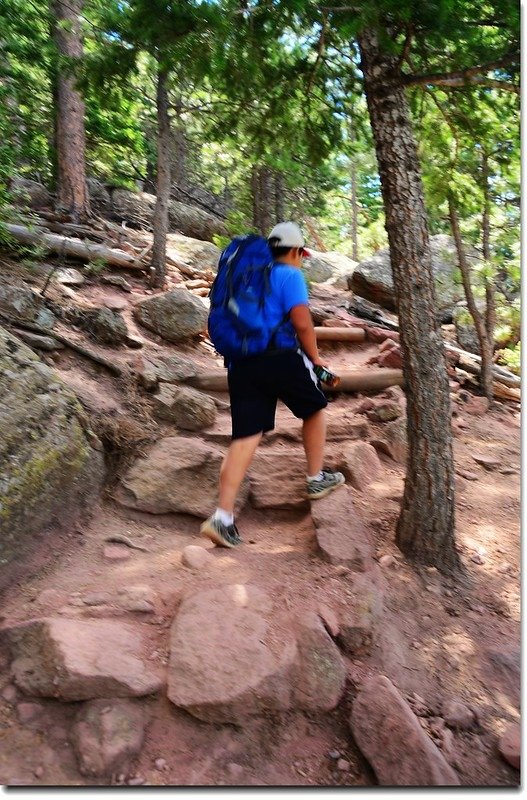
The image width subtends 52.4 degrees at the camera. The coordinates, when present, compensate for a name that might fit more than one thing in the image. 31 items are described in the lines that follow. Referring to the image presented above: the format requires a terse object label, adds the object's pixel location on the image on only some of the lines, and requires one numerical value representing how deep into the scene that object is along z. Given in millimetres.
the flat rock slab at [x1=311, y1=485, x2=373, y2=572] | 3594
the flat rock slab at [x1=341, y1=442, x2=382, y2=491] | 4914
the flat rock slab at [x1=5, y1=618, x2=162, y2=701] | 2453
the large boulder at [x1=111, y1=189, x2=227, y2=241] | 13787
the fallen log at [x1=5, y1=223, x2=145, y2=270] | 7557
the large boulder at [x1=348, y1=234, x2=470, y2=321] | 11734
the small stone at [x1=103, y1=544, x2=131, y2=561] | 3594
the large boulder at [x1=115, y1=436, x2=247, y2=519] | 4262
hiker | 3523
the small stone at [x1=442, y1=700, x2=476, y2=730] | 2795
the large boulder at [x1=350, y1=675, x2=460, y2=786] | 2354
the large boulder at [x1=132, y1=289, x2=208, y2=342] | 7172
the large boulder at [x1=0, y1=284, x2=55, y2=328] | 5414
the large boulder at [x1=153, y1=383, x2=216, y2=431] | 5332
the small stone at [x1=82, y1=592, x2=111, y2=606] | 3045
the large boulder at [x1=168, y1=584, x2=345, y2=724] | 2508
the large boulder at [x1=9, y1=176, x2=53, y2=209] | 10195
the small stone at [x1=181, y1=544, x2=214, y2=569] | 3467
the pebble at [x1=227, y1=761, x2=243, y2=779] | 2326
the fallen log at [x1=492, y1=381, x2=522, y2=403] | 8234
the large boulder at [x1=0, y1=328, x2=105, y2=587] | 3270
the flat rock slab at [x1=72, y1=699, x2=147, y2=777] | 2236
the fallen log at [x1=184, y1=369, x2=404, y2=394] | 6781
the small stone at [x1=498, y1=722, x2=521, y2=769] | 2578
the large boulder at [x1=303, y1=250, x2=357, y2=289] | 15430
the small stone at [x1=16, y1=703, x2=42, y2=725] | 2404
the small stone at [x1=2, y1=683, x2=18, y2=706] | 2480
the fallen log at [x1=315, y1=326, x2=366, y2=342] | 8227
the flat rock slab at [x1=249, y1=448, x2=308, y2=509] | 4445
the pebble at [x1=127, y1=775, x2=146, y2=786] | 2223
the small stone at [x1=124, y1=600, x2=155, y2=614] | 3016
